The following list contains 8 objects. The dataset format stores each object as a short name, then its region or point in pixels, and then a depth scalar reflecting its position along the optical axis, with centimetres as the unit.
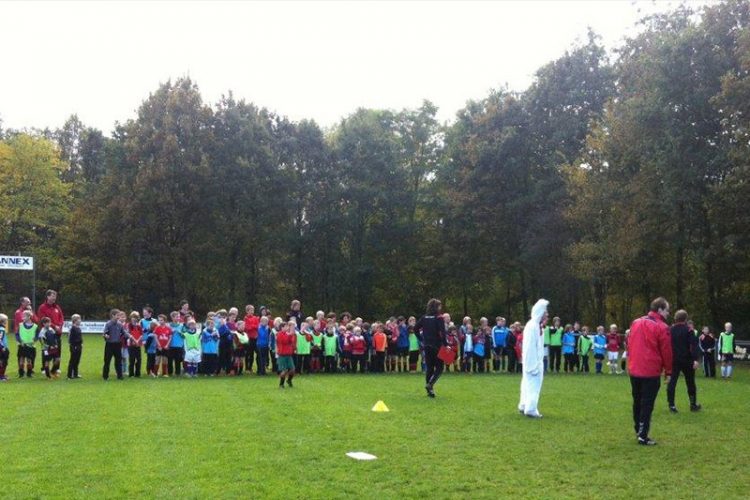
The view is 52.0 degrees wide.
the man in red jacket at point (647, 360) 1066
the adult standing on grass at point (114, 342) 1997
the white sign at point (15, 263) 3409
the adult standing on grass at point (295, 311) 2248
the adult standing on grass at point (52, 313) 2059
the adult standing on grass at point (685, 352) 1482
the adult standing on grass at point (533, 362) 1350
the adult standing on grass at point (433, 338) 1588
